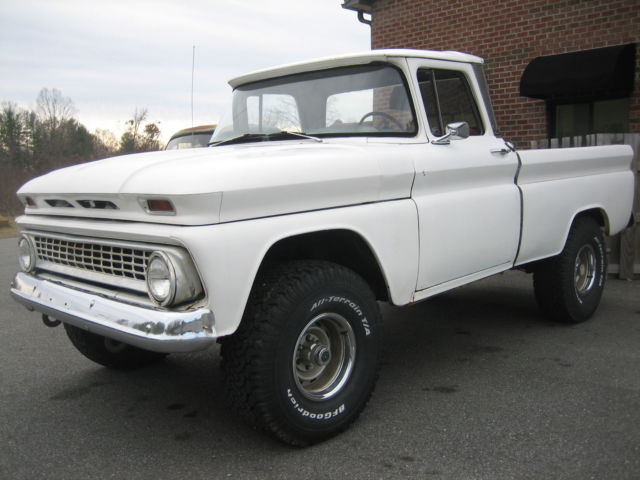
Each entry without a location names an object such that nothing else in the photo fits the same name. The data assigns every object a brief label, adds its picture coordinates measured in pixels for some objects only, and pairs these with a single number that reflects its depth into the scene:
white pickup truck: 2.53
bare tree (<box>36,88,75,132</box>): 35.22
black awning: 7.38
